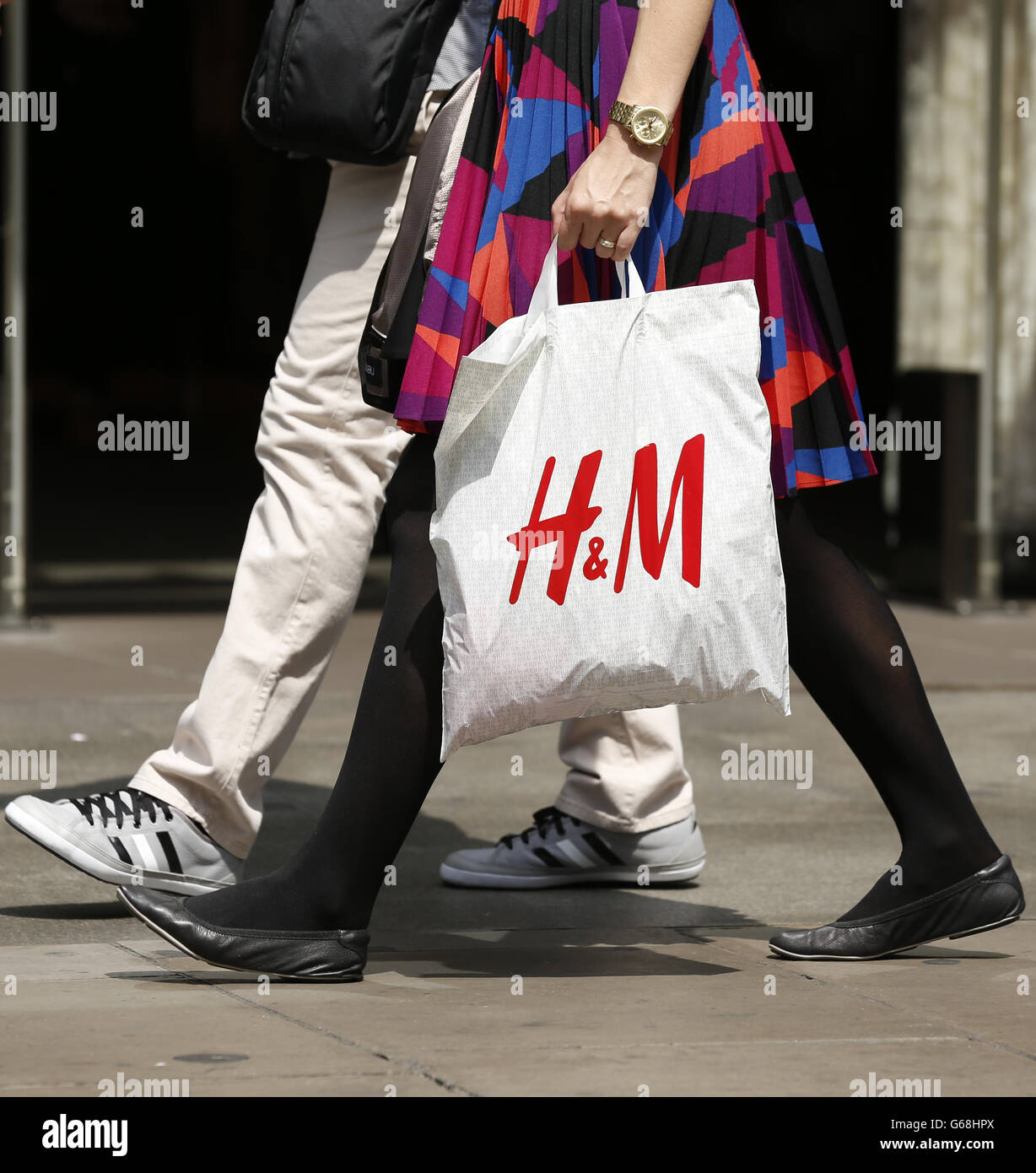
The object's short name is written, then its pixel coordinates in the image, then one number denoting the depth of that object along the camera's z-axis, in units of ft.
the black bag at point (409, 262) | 20.89
